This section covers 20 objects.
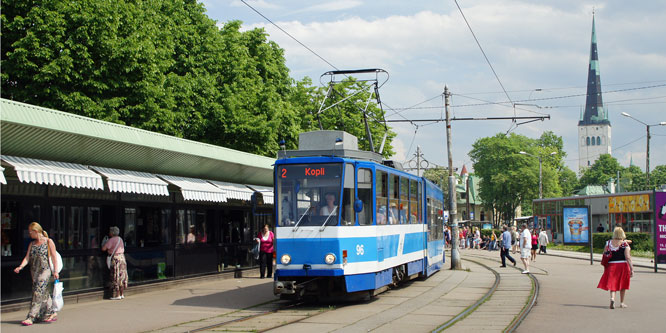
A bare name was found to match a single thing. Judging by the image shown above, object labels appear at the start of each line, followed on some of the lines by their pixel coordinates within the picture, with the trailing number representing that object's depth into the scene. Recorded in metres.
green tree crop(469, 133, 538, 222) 88.25
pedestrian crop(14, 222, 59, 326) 12.05
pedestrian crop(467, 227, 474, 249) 59.43
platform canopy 12.52
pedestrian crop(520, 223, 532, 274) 24.81
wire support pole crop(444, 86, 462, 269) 27.36
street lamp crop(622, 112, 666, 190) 46.19
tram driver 14.18
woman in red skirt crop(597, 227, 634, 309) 13.99
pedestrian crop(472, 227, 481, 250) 57.00
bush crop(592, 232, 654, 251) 39.31
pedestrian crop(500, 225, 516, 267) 28.17
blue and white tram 14.05
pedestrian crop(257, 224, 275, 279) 22.06
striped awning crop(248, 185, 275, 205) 23.02
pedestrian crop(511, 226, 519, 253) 32.20
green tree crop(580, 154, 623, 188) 130.00
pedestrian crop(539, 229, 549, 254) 43.53
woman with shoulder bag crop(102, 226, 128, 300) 15.80
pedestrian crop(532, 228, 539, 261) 35.28
